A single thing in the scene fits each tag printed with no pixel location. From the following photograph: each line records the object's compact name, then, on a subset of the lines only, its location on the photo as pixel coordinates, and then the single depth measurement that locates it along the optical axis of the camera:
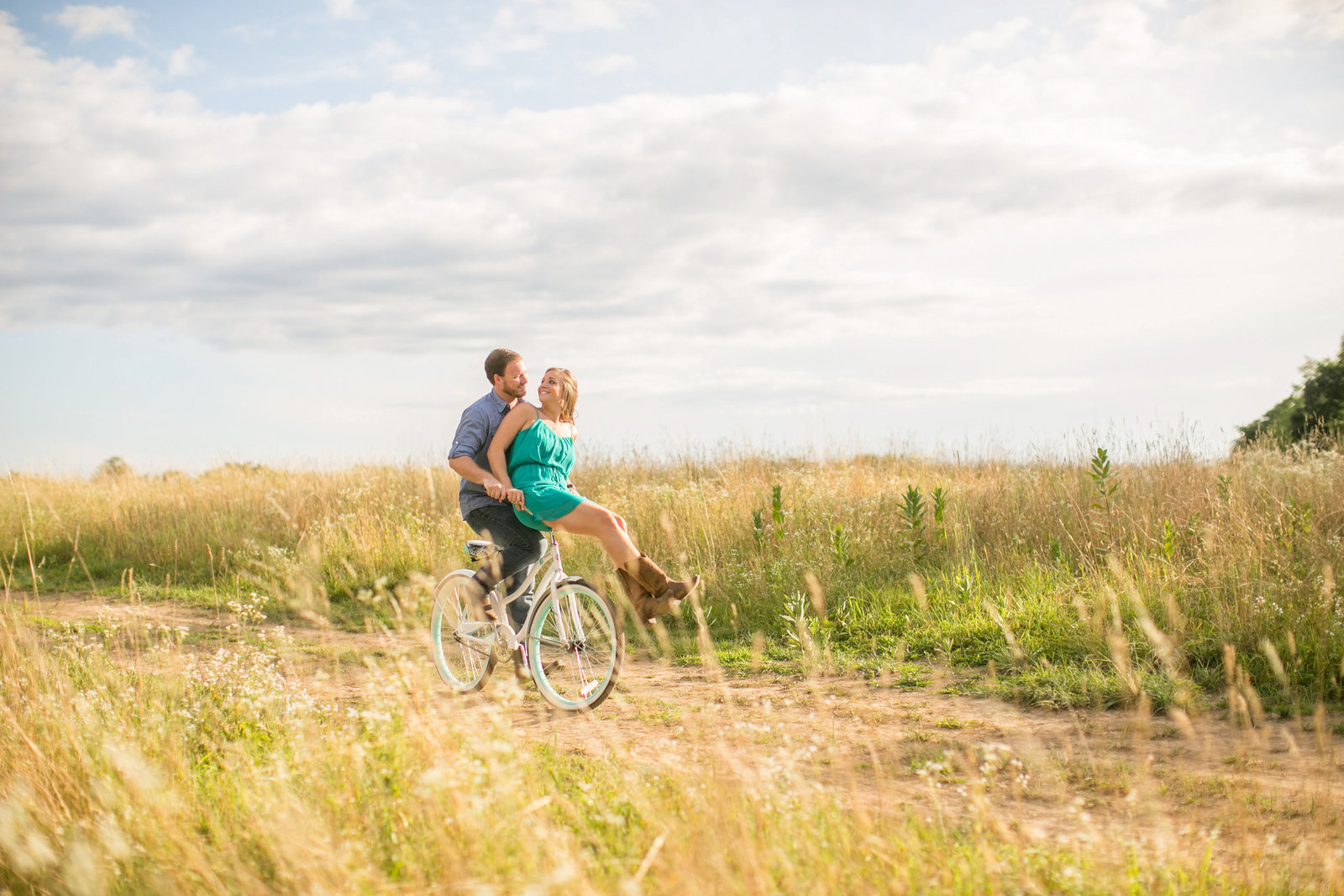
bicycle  5.50
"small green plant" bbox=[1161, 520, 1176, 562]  7.29
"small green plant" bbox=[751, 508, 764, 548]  9.25
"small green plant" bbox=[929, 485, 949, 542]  8.94
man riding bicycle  6.07
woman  5.39
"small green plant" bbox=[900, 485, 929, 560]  8.50
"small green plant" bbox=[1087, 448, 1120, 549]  8.38
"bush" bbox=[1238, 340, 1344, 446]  24.62
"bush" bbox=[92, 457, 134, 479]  20.84
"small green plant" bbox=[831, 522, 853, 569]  8.40
